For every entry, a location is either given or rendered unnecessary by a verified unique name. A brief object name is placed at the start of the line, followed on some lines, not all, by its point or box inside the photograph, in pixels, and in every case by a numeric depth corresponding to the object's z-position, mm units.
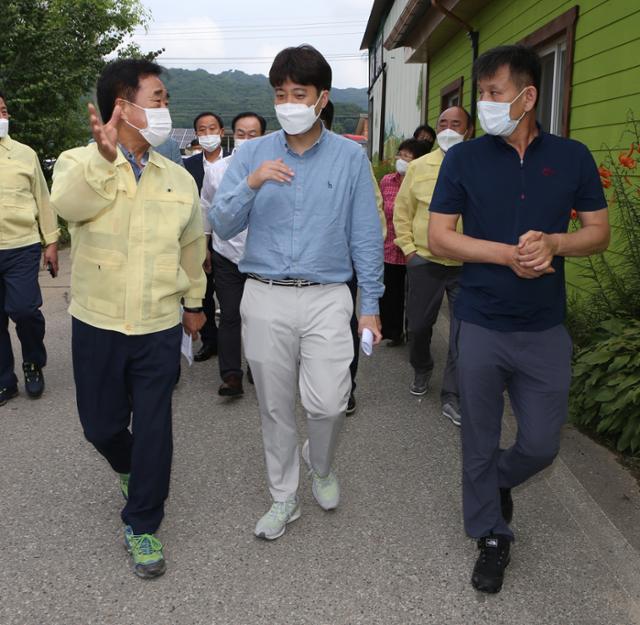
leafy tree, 14305
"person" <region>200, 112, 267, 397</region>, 5430
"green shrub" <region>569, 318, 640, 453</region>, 4195
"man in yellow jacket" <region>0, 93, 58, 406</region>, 5105
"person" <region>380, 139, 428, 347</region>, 6609
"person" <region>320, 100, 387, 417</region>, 4078
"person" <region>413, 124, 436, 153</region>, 7848
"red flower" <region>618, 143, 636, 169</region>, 4598
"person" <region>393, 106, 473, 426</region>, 5086
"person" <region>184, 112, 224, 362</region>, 6172
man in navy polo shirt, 2898
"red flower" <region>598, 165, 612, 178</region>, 4874
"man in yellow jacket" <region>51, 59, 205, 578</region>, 2971
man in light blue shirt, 3211
